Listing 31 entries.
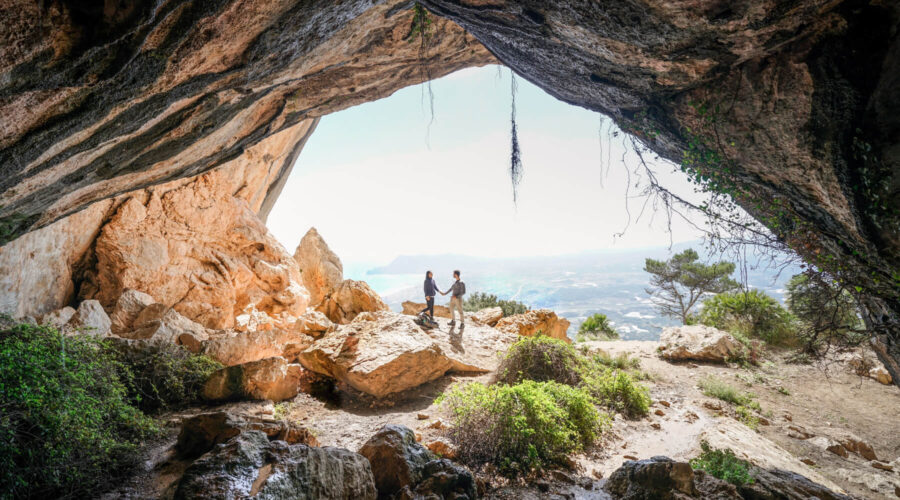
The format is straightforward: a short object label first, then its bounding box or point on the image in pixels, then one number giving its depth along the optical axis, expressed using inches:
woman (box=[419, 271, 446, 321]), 435.8
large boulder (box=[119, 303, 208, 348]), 304.2
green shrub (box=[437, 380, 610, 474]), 194.5
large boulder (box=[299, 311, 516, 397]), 312.0
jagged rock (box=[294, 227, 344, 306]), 693.9
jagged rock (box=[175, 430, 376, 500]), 107.2
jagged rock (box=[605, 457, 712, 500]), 142.6
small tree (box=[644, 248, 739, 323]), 908.0
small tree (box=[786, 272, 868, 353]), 163.3
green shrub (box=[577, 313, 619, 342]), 747.4
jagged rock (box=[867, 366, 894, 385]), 362.0
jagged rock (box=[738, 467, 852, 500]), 141.2
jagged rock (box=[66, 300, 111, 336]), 296.7
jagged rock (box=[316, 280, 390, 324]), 536.4
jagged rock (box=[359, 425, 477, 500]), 142.7
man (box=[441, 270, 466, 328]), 433.1
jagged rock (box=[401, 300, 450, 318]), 601.9
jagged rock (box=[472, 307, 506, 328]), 558.3
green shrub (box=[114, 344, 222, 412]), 240.8
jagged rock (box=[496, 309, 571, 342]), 527.5
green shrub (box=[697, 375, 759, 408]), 320.9
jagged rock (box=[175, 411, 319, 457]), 168.7
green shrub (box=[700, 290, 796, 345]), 507.5
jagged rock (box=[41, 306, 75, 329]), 272.5
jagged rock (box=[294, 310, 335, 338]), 418.3
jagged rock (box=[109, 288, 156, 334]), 347.9
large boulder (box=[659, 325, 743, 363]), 446.3
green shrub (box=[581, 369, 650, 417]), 281.7
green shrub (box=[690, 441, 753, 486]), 153.9
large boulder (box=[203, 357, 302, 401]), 266.2
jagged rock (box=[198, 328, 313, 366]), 302.2
